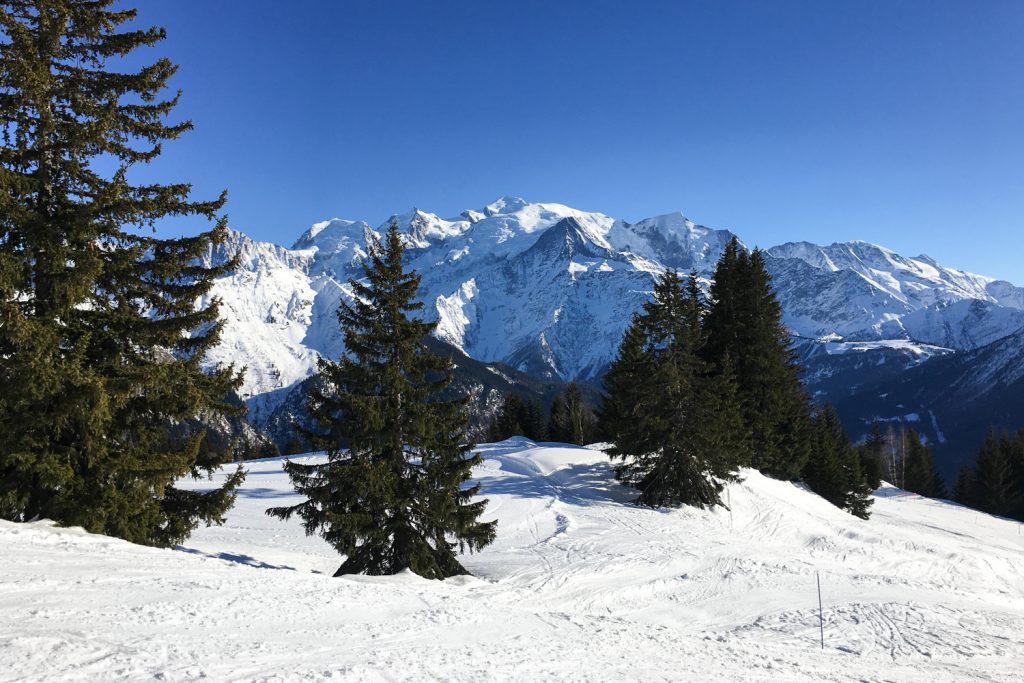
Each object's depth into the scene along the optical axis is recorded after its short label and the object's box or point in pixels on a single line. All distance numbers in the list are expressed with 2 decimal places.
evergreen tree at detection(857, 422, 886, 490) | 52.63
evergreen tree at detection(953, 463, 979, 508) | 60.06
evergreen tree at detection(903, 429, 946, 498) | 66.88
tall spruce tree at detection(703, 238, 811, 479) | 32.09
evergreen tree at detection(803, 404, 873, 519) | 36.60
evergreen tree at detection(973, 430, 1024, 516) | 54.94
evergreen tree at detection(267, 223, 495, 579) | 13.25
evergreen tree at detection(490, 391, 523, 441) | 64.75
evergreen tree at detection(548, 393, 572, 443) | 59.28
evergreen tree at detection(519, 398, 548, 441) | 67.25
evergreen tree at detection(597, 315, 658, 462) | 23.81
